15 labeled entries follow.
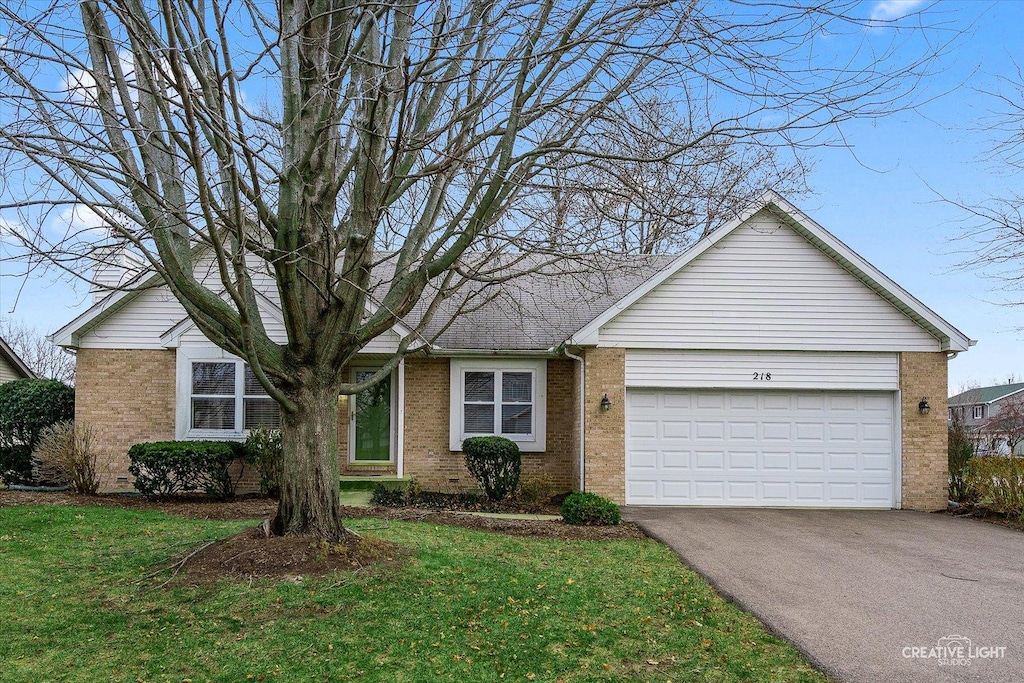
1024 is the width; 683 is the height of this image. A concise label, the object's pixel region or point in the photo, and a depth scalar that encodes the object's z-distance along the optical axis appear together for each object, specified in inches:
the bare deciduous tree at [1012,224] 468.1
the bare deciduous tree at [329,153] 262.7
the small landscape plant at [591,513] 424.8
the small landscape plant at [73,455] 513.0
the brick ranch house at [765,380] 506.3
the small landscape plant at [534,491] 519.8
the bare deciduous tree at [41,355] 1576.0
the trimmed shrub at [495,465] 516.7
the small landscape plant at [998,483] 481.4
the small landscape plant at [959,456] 541.3
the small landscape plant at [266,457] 512.1
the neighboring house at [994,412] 742.5
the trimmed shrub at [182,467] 497.0
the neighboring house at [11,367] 991.0
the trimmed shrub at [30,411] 577.3
